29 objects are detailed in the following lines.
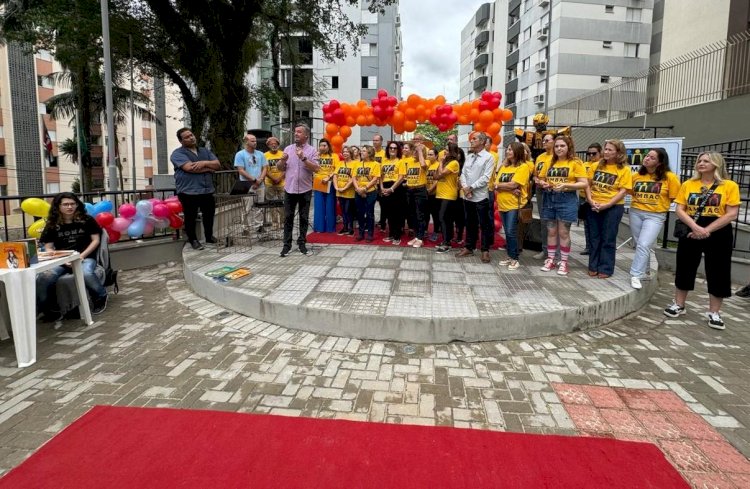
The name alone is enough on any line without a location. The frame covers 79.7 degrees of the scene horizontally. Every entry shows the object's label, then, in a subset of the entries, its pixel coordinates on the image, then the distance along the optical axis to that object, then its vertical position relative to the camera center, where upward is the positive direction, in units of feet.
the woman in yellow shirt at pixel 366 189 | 26.71 -0.12
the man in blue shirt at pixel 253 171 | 26.40 +0.91
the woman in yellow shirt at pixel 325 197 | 29.60 -0.69
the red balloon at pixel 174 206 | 25.94 -1.14
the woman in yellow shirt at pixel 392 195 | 26.81 -0.48
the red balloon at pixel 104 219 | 22.41 -1.64
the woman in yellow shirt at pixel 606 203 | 18.78 -0.62
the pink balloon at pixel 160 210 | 25.07 -1.33
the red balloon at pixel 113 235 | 23.11 -2.54
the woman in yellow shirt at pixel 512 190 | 20.57 -0.11
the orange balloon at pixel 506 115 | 36.17 +5.81
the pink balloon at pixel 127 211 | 23.67 -1.31
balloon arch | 34.99 +5.70
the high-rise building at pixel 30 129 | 106.32 +14.72
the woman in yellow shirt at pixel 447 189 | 23.38 -0.08
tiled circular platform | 14.52 -4.00
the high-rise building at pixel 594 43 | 114.83 +37.43
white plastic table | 12.51 -3.43
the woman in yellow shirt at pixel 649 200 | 17.87 -0.46
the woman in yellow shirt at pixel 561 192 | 19.56 -0.18
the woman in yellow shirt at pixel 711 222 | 15.35 -1.14
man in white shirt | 21.30 +0.07
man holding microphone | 22.22 +0.53
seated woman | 15.96 -1.94
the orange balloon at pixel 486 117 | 35.22 +5.51
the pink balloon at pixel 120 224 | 23.16 -1.98
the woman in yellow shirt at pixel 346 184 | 28.50 +0.18
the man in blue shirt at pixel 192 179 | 24.53 +0.42
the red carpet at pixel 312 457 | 7.84 -5.05
